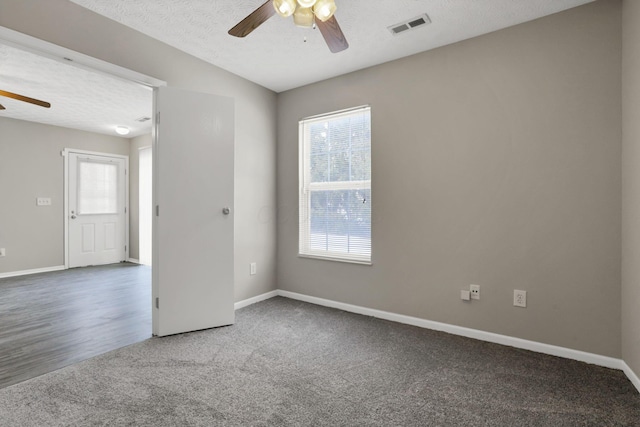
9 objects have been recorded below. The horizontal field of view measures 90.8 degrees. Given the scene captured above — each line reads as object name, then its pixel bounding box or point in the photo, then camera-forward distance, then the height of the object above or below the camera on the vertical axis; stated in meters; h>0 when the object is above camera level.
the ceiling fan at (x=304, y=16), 1.72 +1.13
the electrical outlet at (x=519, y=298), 2.48 -0.69
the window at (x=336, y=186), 3.33 +0.29
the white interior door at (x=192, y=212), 2.68 +0.01
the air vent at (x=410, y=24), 2.41 +1.48
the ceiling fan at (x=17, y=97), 3.27 +1.22
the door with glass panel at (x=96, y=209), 5.78 +0.09
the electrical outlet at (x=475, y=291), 2.67 -0.68
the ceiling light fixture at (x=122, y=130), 5.43 +1.45
